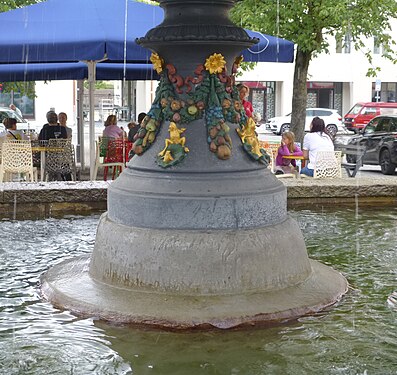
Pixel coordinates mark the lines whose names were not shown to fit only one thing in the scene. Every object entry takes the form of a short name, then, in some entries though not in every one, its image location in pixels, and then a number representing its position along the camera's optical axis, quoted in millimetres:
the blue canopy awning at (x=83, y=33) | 11203
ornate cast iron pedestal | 5055
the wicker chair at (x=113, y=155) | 13945
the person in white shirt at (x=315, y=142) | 12622
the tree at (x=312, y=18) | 18047
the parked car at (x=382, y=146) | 21203
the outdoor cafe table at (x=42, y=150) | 13125
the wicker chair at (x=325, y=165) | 11555
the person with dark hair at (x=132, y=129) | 15601
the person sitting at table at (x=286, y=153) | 12703
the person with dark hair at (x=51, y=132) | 14391
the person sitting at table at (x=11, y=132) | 14992
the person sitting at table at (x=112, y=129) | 16234
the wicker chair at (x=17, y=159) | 11914
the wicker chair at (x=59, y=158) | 13406
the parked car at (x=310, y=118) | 43188
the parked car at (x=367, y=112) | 42188
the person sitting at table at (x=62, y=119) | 15992
